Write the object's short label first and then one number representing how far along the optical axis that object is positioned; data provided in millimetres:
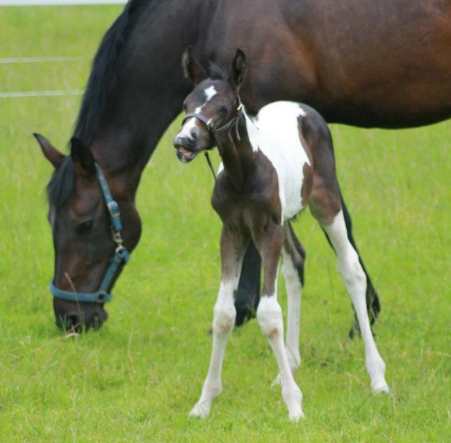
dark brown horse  13867
